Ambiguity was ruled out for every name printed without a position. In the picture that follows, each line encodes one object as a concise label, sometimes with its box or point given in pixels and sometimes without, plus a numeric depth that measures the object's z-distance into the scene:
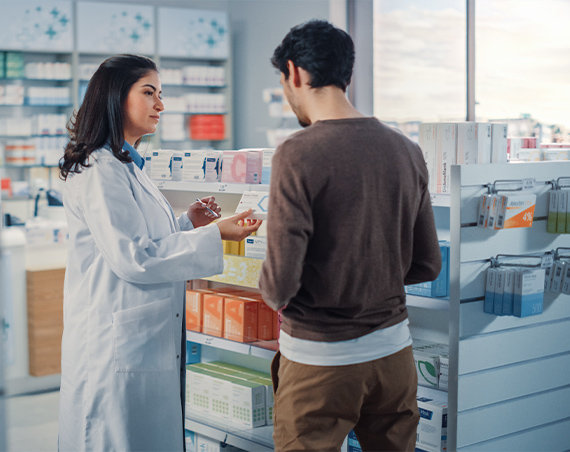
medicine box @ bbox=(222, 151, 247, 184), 3.05
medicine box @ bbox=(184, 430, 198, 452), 3.47
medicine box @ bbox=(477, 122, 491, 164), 2.64
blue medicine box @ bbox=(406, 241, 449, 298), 2.66
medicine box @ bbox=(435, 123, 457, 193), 2.66
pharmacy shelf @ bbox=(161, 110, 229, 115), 8.77
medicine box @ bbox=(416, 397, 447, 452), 2.78
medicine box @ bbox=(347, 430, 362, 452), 3.06
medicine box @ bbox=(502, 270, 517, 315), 2.59
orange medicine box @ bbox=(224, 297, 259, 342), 3.17
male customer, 1.71
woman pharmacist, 2.30
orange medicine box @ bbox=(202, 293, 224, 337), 3.29
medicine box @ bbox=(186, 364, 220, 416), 3.44
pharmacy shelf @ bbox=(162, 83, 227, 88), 8.69
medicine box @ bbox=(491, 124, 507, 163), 2.69
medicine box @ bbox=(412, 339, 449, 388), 2.90
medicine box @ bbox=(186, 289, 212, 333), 3.39
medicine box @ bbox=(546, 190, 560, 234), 2.84
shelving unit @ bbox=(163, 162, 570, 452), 2.55
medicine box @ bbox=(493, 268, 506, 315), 2.59
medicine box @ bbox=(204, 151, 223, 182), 3.19
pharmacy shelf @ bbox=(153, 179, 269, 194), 3.01
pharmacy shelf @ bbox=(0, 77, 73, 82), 7.77
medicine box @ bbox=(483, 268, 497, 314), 2.61
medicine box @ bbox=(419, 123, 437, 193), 2.69
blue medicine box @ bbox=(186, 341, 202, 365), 3.76
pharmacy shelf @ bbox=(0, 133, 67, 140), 7.78
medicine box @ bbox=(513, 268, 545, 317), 2.55
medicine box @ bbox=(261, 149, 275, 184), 3.01
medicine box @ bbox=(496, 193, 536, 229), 2.56
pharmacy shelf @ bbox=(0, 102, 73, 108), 7.83
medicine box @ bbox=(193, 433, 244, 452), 3.34
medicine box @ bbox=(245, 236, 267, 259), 3.10
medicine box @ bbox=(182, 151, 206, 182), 3.25
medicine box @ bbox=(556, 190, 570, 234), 2.82
